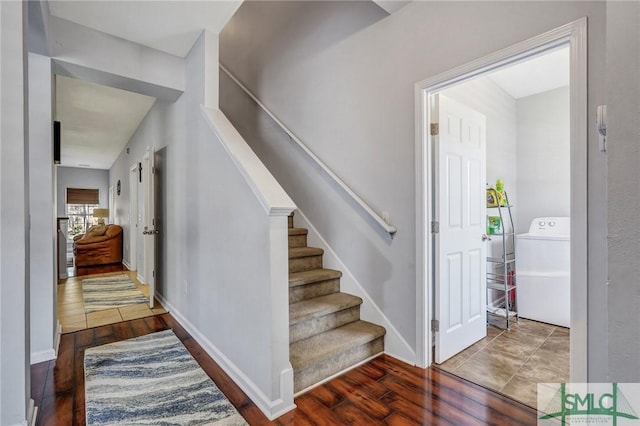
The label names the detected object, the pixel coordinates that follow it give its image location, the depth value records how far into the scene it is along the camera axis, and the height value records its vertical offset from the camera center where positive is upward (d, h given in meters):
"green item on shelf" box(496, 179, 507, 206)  3.32 +0.19
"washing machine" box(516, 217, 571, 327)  2.91 -0.69
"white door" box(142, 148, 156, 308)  3.36 -0.16
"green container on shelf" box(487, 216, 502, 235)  3.41 -0.17
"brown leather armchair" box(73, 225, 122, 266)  6.19 -0.75
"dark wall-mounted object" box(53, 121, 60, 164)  2.39 +0.59
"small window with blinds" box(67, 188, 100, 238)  9.33 +0.15
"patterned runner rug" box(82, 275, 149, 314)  3.60 -1.13
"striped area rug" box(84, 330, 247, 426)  1.61 -1.12
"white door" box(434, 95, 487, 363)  2.16 -0.13
